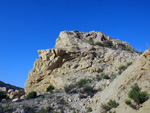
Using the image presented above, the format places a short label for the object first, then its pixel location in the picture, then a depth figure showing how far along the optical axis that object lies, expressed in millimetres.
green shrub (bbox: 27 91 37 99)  15111
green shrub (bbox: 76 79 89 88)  16148
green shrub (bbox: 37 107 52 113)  11798
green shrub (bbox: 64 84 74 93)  14805
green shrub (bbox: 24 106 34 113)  11890
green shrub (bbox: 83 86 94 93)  14266
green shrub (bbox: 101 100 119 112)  9430
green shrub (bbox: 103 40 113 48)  25034
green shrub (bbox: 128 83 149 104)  8094
